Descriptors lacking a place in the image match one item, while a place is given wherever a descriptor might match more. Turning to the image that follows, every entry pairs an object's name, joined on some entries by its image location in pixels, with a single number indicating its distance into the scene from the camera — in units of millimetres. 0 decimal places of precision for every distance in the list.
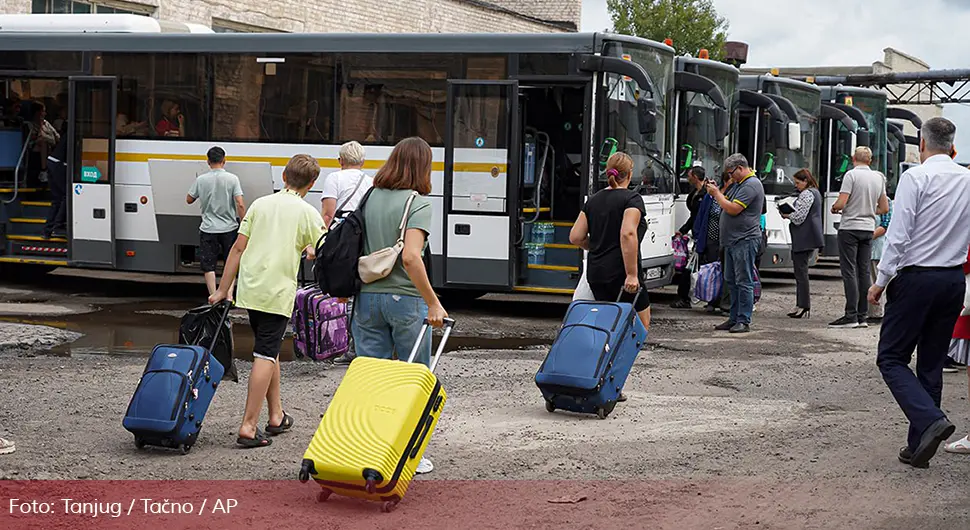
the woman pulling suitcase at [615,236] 9047
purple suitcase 9984
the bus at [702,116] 16328
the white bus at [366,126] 14375
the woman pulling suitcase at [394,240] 6816
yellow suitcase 6047
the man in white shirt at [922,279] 7234
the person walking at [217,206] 14055
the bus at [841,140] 21891
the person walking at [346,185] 11180
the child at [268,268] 7453
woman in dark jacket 14922
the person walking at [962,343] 7504
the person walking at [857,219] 13812
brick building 26125
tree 45969
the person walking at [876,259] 14501
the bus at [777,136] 18812
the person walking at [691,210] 15797
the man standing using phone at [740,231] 13438
